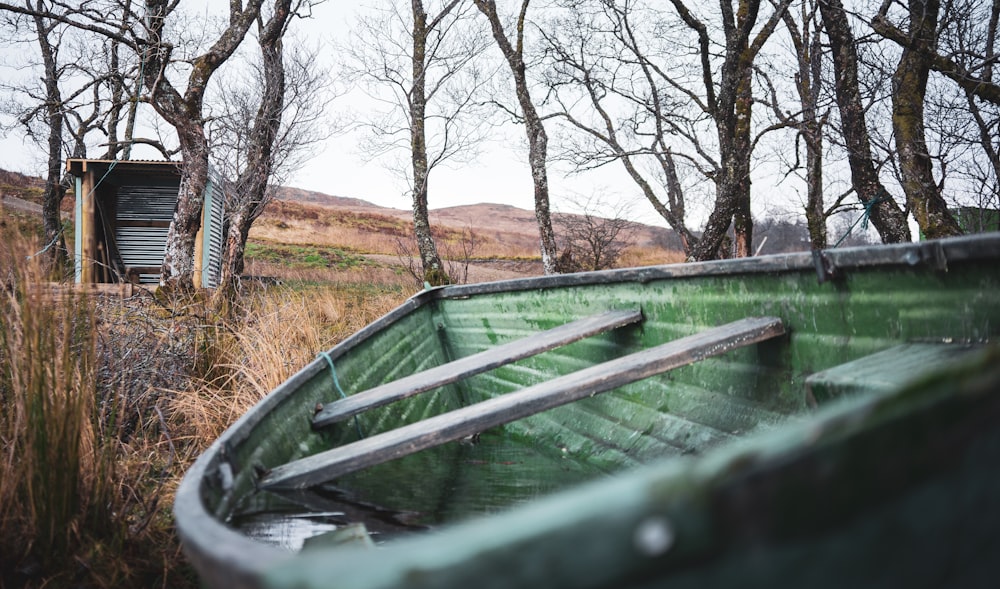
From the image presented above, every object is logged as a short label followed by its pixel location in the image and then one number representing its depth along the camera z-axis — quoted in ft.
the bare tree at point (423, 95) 39.63
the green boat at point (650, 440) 1.87
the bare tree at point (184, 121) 25.77
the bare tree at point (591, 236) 55.52
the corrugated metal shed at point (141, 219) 41.55
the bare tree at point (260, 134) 30.37
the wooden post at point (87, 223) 37.58
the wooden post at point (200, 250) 38.51
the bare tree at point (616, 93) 50.31
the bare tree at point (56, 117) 50.70
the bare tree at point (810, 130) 36.91
